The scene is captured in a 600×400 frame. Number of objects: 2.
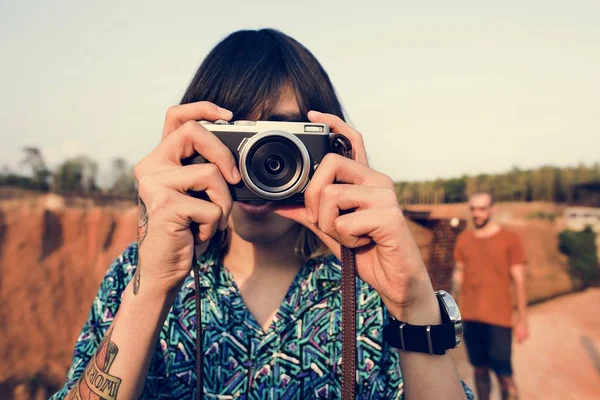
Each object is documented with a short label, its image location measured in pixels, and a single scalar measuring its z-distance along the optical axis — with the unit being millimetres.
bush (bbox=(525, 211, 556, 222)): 22938
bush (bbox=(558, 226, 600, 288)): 18234
